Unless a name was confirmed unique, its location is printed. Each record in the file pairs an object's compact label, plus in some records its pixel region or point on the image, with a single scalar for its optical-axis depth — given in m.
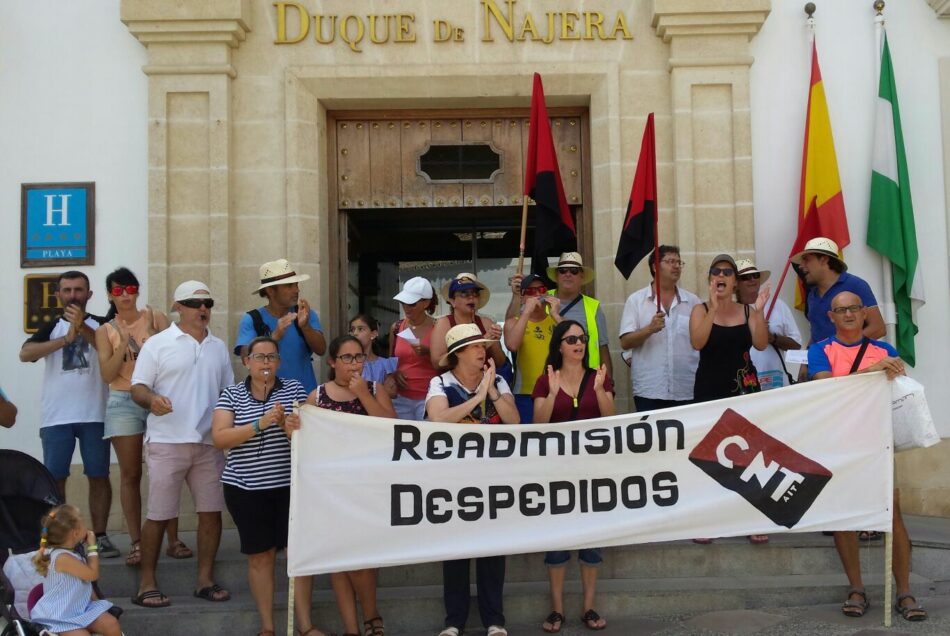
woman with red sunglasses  6.53
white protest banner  5.71
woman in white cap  6.93
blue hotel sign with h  8.05
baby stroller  5.94
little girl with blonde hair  5.21
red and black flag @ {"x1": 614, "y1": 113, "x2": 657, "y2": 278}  7.01
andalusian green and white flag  7.84
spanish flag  7.83
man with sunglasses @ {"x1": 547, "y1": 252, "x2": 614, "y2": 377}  6.99
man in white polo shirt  6.23
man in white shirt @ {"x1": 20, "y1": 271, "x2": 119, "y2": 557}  6.80
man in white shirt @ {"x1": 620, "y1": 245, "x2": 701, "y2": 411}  6.99
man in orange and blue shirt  5.91
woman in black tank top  6.52
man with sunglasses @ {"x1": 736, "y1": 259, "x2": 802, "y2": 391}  7.24
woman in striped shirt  5.76
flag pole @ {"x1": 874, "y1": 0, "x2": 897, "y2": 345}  7.94
